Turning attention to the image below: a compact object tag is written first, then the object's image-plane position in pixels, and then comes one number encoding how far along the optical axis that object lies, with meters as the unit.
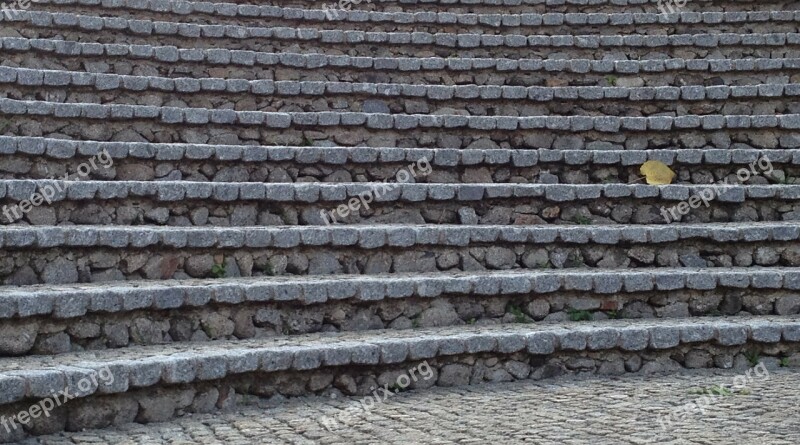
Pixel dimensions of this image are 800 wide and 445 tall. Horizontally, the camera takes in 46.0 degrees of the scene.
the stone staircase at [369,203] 5.98
